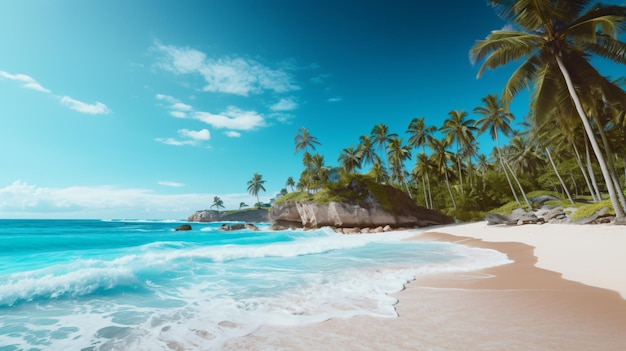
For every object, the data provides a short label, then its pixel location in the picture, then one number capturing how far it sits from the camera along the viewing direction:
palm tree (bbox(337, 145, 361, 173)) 40.91
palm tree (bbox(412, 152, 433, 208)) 34.09
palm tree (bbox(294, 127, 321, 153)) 39.62
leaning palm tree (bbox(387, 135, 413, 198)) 36.00
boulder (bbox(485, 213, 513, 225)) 18.27
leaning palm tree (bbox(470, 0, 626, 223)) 10.51
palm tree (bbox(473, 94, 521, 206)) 26.33
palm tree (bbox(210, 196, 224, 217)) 97.43
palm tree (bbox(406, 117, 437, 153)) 33.28
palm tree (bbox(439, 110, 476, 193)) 30.12
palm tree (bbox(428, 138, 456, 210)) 32.91
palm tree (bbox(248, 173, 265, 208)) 78.12
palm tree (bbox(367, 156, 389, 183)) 38.16
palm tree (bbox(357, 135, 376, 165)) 37.25
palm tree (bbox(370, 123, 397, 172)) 36.09
